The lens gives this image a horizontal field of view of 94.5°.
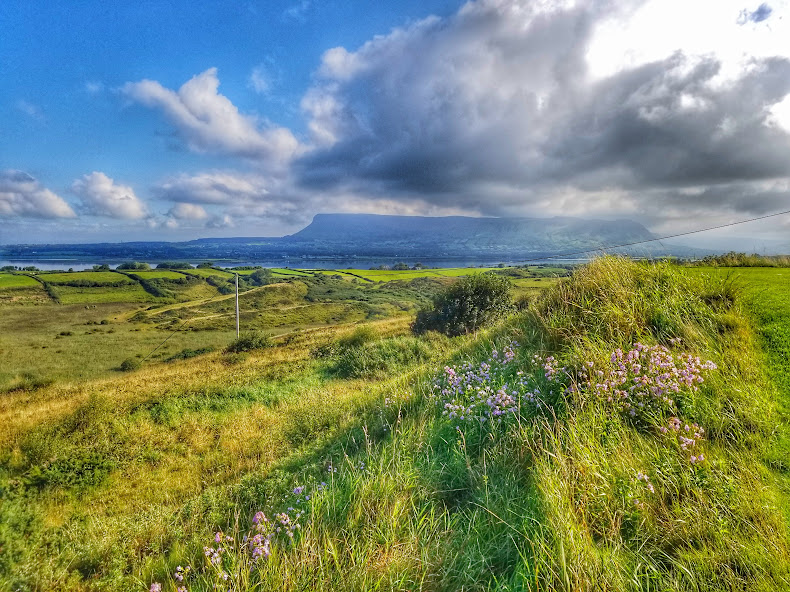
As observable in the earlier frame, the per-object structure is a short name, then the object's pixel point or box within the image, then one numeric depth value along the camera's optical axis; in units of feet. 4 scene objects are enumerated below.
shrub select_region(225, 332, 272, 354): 100.12
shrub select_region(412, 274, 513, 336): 67.21
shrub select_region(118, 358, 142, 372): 108.44
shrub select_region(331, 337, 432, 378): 49.36
